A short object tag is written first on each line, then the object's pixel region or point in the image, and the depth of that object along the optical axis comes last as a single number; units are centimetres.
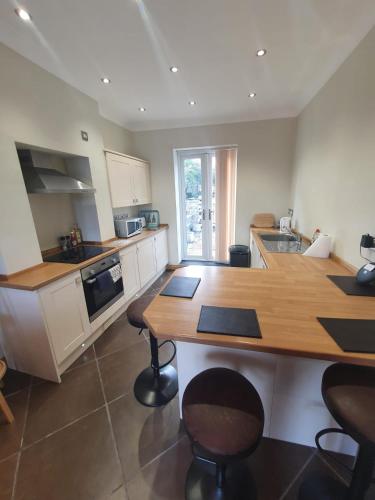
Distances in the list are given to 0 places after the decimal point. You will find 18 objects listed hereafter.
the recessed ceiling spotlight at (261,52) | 184
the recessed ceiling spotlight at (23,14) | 136
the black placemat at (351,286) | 128
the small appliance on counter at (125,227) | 311
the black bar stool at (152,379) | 160
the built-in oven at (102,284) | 212
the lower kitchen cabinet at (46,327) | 166
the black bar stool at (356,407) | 73
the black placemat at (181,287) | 130
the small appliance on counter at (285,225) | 331
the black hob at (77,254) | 215
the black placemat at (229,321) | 95
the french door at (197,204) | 404
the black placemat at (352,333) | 85
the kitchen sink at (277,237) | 296
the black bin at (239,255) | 353
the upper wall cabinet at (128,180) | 297
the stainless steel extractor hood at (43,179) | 196
